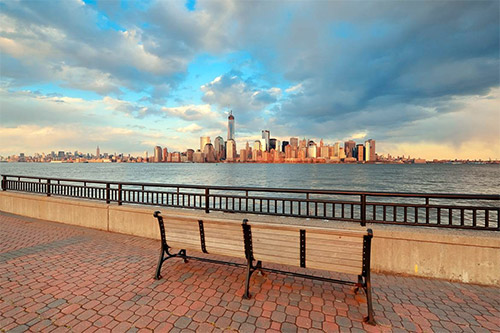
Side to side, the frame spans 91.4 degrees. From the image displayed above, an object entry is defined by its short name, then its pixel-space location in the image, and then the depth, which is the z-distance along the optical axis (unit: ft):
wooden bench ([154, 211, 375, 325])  10.41
